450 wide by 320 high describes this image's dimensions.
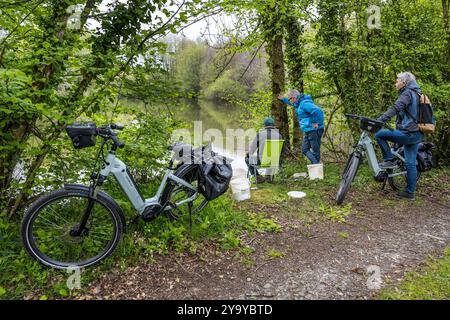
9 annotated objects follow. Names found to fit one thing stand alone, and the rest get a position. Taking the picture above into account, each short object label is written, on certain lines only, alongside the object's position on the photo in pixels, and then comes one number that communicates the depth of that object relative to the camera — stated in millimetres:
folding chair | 5523
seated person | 5754
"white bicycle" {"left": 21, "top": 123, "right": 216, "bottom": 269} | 2824
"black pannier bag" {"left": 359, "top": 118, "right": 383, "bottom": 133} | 4664
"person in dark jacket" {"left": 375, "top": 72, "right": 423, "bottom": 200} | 4680
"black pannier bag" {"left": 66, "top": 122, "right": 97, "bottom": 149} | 2822
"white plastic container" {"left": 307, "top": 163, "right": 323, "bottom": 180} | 6152
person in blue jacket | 6258
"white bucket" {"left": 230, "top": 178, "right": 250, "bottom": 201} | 5035
